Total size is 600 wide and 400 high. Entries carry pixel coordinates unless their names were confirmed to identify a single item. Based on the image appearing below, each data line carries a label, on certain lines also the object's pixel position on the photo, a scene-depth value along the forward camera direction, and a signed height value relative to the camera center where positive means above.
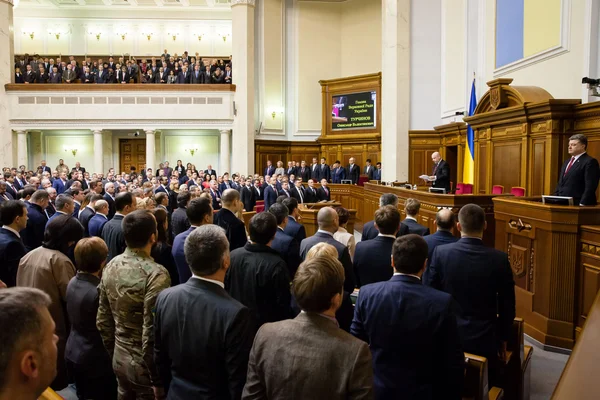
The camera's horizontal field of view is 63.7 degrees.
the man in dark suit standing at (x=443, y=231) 3.67 -0.47
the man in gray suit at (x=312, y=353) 1.63 -0.64
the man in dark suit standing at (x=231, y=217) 4.95 -0.50
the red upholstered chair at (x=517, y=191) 7.44 -0.33
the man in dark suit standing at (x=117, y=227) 4.41 -0.54
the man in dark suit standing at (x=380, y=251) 3.56 -0.61
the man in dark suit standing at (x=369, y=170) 15.39 -0.01
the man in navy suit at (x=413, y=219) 4.65 -0.49
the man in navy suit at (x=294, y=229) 5.00 -0.62
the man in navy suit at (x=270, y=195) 12.52 -0.66
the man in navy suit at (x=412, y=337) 2.12 -0.75
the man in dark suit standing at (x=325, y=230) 3.90 -0.50
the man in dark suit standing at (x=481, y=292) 2.88 -0.73
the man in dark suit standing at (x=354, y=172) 15.38 -0.07
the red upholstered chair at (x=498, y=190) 7.89 -0.32
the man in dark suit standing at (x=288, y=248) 4.14 -0.68
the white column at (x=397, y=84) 14.09 +2.53
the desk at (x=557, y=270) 4.23 -0.91
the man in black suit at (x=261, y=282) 2.91 -0.68
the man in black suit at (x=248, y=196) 13.12 -0.74
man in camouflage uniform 2.61 -0.76
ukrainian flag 10.88 +0.44
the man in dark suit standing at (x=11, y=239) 3.91 -0.58
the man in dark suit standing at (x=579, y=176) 4.91 -0.06
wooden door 20.59 +0.68
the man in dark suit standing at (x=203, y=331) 2.00 -0.69
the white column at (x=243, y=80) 17.95 +3.35
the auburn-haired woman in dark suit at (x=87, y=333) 2.89 -1.00
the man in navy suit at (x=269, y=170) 17.17 -0.02
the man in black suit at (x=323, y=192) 13.75 -0.65
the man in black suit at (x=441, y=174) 8.48 -0.07
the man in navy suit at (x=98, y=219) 5.13 -0.54
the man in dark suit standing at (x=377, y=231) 4.52 -0.57
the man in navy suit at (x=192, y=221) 4.05 -0.46
